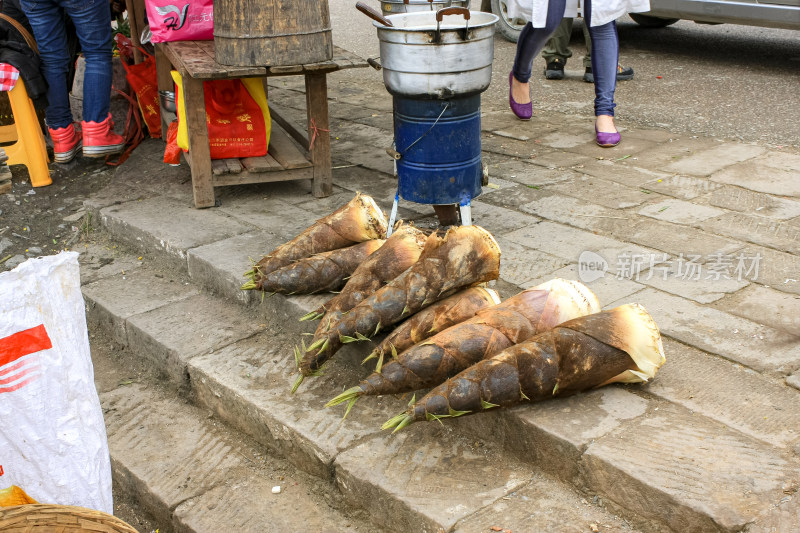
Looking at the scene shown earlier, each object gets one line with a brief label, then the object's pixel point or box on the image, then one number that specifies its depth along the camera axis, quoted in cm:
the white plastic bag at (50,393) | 190
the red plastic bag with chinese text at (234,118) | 445
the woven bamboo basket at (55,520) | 169
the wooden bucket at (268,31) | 393
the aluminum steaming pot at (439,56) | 334
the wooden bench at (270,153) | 417
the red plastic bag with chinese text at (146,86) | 554
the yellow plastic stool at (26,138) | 499
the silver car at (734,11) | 640
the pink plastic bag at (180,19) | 443
